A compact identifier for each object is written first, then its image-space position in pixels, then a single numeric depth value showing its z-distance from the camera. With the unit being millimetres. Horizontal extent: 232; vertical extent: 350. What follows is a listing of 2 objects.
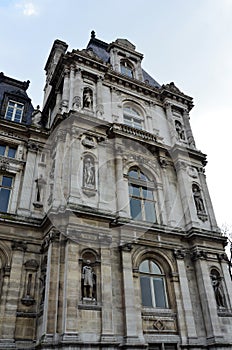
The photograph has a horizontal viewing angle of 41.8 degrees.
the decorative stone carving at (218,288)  14055
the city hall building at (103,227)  11039
